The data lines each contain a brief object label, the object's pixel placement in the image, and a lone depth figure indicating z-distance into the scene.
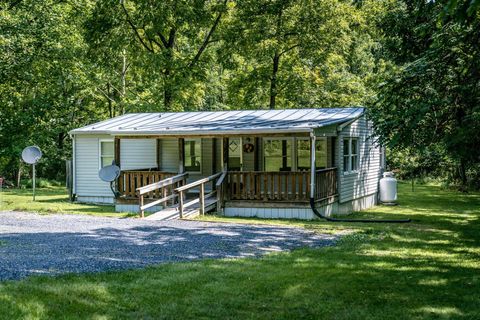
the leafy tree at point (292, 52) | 28.86
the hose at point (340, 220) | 16.02
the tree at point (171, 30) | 27.43
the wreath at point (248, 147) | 18.98
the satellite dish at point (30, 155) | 20.26
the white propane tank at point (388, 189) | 22.46
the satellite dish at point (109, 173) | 17.81
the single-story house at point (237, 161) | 16.61
